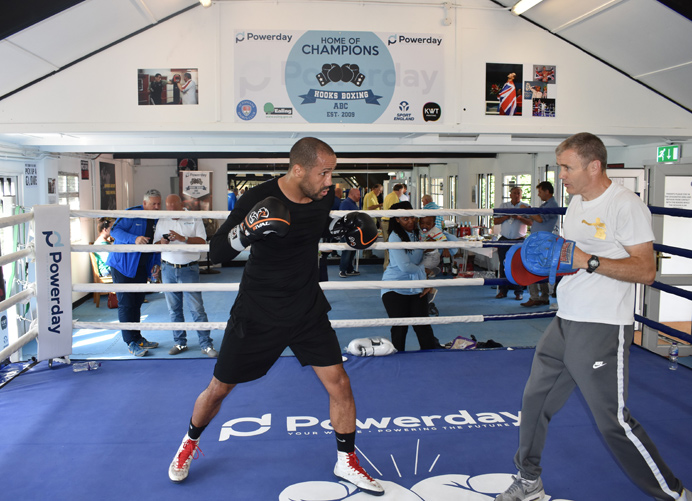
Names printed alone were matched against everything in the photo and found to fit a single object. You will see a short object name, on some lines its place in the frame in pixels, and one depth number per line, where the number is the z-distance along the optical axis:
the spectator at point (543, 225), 6.22
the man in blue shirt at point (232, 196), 9.91
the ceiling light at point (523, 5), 3.58
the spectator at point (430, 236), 3.96
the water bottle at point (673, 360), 2.99
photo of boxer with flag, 3.99
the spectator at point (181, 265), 4.36
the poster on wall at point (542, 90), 4.05
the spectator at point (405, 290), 3.50
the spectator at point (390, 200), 8.65
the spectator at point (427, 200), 8.20
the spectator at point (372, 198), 9.77
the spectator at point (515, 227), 7.13
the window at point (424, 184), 10.47
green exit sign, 5.23
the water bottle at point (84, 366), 2.99
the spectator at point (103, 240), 6.27
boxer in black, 1.84
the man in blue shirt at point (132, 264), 4.40
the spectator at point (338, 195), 8.13
